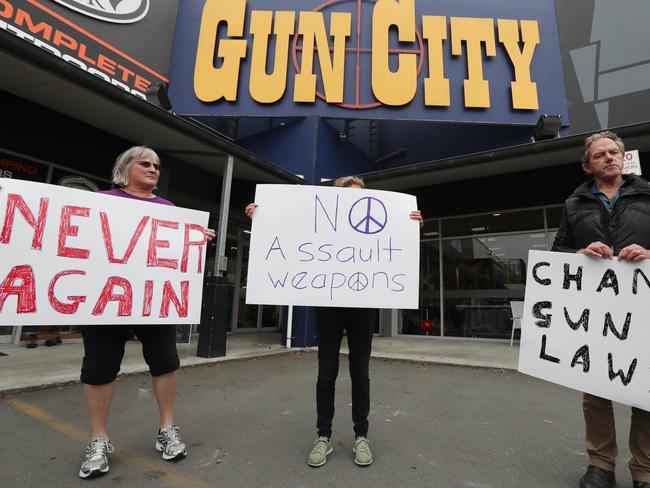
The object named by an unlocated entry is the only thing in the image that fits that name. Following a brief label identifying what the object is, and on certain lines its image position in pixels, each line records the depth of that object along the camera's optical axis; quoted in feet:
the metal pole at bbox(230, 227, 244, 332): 30.30
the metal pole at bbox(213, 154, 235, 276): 19.58
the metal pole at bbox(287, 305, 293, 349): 23.66
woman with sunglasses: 7.10
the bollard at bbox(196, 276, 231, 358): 18.79
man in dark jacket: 6.43
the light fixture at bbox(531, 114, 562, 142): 25.54
